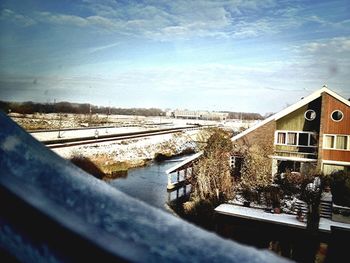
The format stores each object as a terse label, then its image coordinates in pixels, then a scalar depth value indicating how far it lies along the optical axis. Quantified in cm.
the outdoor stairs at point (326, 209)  1495
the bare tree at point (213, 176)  1712
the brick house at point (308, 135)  2106
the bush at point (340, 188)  1629
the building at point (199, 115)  15418
